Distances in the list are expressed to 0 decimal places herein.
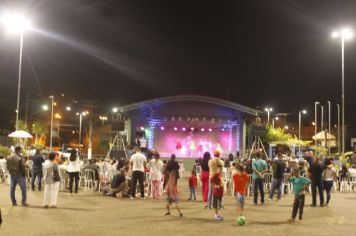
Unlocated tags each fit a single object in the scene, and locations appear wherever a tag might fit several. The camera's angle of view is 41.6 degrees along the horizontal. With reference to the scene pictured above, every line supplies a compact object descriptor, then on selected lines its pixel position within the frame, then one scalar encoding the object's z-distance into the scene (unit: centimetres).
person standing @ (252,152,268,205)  1606
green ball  1144
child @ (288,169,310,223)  1230
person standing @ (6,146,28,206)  1427
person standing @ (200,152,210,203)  1596
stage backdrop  4216
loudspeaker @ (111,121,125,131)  3388
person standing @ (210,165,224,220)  1229
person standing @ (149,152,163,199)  1800
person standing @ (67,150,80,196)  1808
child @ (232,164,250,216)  1211
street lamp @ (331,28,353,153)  2635
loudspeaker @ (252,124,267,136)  3038
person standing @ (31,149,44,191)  1967
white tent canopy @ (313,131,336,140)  3671
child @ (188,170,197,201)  1723
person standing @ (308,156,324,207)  1602
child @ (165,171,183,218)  1272
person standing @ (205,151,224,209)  1290
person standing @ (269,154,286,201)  1728
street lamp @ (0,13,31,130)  2294
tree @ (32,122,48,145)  5284
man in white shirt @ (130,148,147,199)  1755
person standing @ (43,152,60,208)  1415
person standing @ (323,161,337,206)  1659
